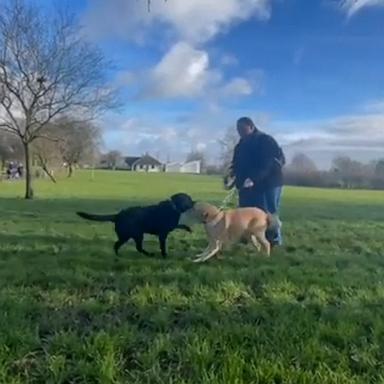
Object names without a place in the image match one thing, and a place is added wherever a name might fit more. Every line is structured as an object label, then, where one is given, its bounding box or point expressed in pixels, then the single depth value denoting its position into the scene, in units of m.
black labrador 6.69
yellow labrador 6.60
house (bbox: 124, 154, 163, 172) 132.12
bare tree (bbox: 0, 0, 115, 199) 22.53
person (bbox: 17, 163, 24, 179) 59.25
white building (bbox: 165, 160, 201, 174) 113.62
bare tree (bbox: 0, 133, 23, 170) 53.84
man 7.40
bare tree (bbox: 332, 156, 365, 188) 56.03
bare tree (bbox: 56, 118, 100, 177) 25.61
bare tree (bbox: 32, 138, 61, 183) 40.32
